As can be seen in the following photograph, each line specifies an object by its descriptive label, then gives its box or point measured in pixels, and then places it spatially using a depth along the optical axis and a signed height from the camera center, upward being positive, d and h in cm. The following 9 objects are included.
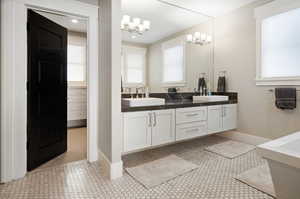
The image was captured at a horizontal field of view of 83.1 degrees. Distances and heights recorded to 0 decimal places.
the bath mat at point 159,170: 187 -92
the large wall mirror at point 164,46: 274 +93
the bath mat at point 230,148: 263 -88
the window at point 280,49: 255 +76
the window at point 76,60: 319 +77
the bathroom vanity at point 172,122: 210 -38
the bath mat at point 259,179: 168 -91
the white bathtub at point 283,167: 116 -51
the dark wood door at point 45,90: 209 +8
